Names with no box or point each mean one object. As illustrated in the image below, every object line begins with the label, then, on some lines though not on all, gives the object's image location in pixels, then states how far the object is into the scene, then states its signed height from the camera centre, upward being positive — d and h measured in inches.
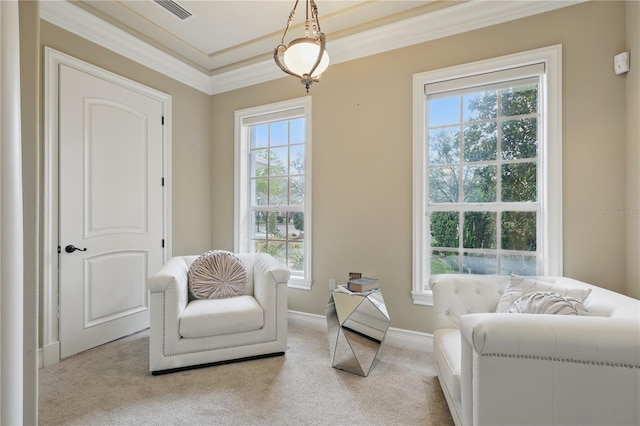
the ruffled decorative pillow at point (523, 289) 67.7 -17.2
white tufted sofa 41.3 -21.3
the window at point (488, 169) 90.0 +13.5
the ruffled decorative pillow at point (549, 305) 55.9 -17.1
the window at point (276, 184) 127.6 +12.6
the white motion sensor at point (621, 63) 79.0 +37.4
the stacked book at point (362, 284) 93.2 -21.4
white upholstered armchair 86.0 -31.1
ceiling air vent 98.5 +65.5
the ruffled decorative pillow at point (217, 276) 102.4 -20.8
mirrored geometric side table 87.7 -32.9
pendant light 69.9 +34.8
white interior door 98.1 +2.5
